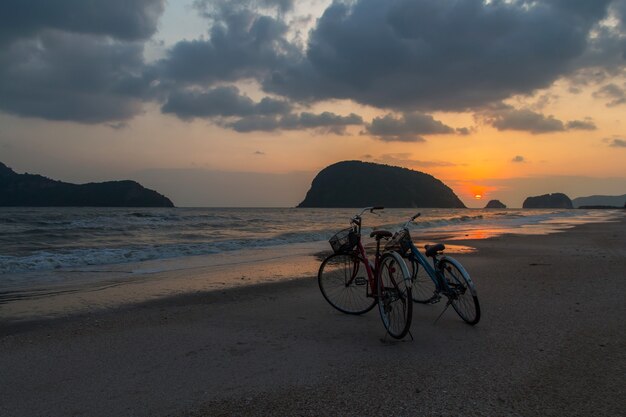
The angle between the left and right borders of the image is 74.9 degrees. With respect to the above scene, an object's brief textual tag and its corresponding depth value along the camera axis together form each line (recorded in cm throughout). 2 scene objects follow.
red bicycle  478
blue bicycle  509
